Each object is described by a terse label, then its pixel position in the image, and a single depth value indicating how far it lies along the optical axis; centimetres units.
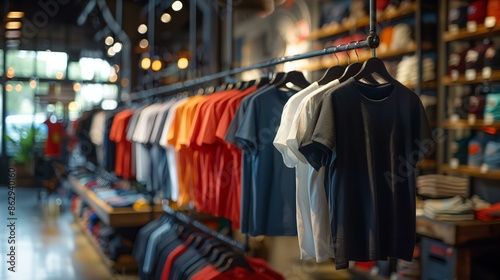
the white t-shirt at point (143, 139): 432
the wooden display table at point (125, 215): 497
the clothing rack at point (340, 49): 213
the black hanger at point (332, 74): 236
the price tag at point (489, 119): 397
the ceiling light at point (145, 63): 849
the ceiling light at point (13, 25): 387
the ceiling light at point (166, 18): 750
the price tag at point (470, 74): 414
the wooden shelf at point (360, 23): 480
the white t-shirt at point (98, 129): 682
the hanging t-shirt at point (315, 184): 214
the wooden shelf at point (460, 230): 333
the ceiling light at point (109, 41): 903
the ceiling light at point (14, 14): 408
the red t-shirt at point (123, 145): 513
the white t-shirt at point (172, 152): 377
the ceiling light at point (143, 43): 830
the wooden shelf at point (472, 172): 393
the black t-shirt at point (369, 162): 207
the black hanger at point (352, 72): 225
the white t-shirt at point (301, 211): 229
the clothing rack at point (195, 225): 340
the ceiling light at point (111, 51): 922
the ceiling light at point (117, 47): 885
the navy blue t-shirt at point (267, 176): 256
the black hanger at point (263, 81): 292
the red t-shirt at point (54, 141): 853
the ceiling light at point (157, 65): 884
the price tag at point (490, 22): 393
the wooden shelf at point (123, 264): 511
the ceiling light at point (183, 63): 860
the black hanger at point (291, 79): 270
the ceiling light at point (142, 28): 820
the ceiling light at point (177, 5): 674
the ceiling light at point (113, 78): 930
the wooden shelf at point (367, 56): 472
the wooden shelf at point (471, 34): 401
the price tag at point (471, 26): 412
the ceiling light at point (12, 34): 384
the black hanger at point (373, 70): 221
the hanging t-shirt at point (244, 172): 268
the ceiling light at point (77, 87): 828
